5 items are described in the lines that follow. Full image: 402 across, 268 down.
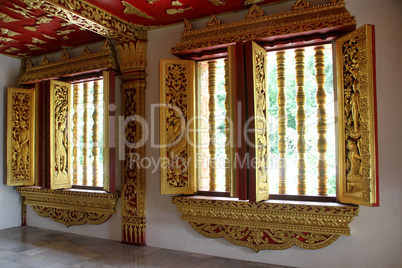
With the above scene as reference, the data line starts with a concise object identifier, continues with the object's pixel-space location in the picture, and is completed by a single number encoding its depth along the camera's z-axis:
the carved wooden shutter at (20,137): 4.87
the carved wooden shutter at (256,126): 3.01
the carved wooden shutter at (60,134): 4.50
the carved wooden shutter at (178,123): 3.58
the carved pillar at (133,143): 3.93
